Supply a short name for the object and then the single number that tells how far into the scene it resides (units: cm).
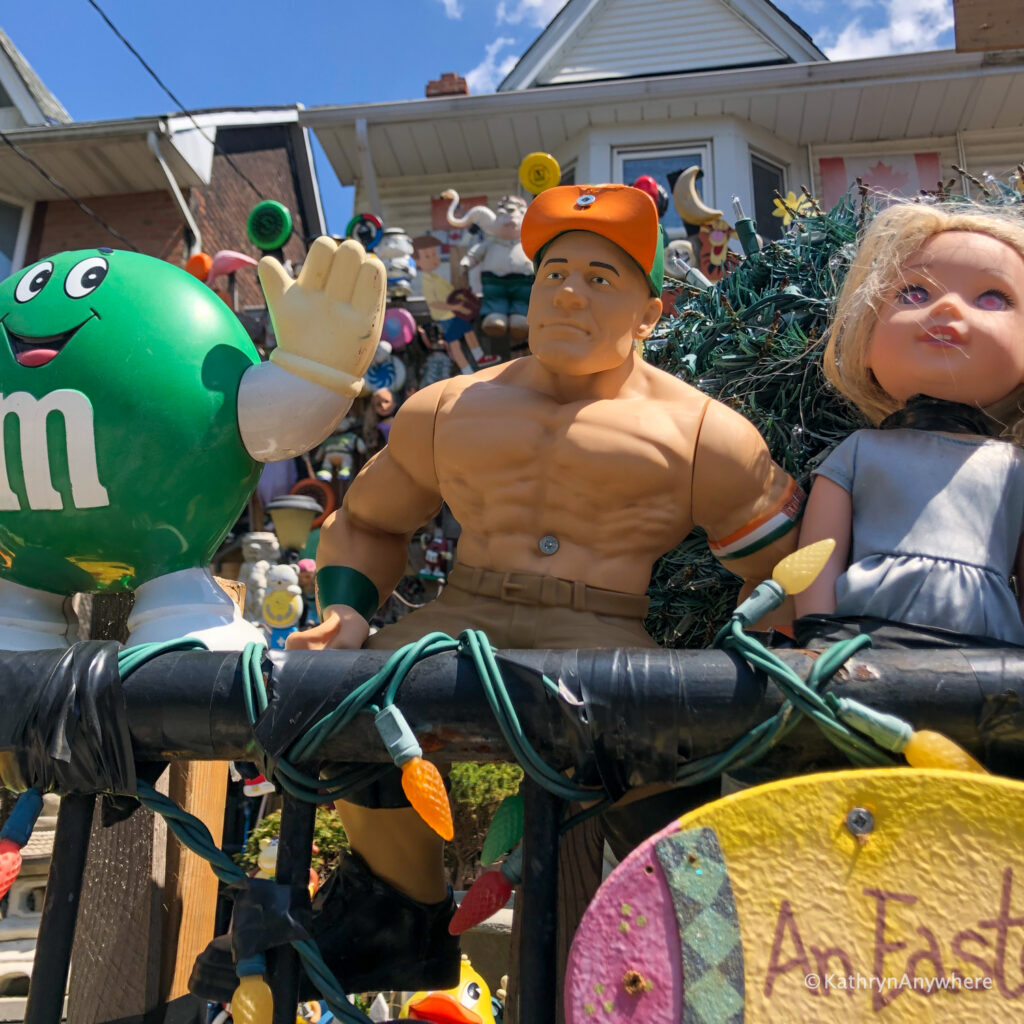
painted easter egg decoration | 67
